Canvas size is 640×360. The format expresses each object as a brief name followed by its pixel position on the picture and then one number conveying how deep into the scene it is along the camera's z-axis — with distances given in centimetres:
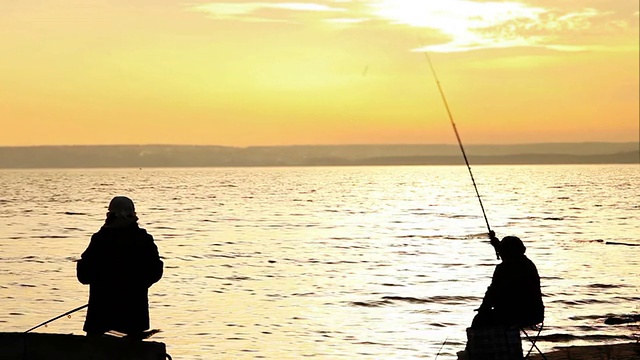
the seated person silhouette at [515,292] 1919
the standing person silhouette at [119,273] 1453
